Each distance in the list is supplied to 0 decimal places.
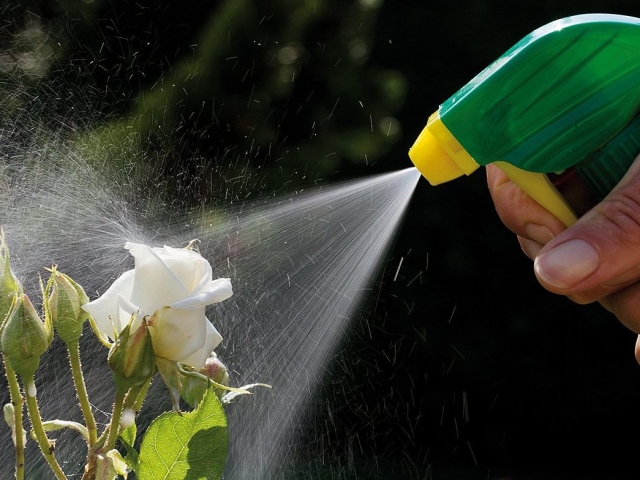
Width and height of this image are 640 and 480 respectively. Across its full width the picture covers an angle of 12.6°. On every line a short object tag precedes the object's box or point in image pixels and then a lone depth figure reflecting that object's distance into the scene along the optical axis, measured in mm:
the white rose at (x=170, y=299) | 886
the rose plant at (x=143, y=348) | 886
